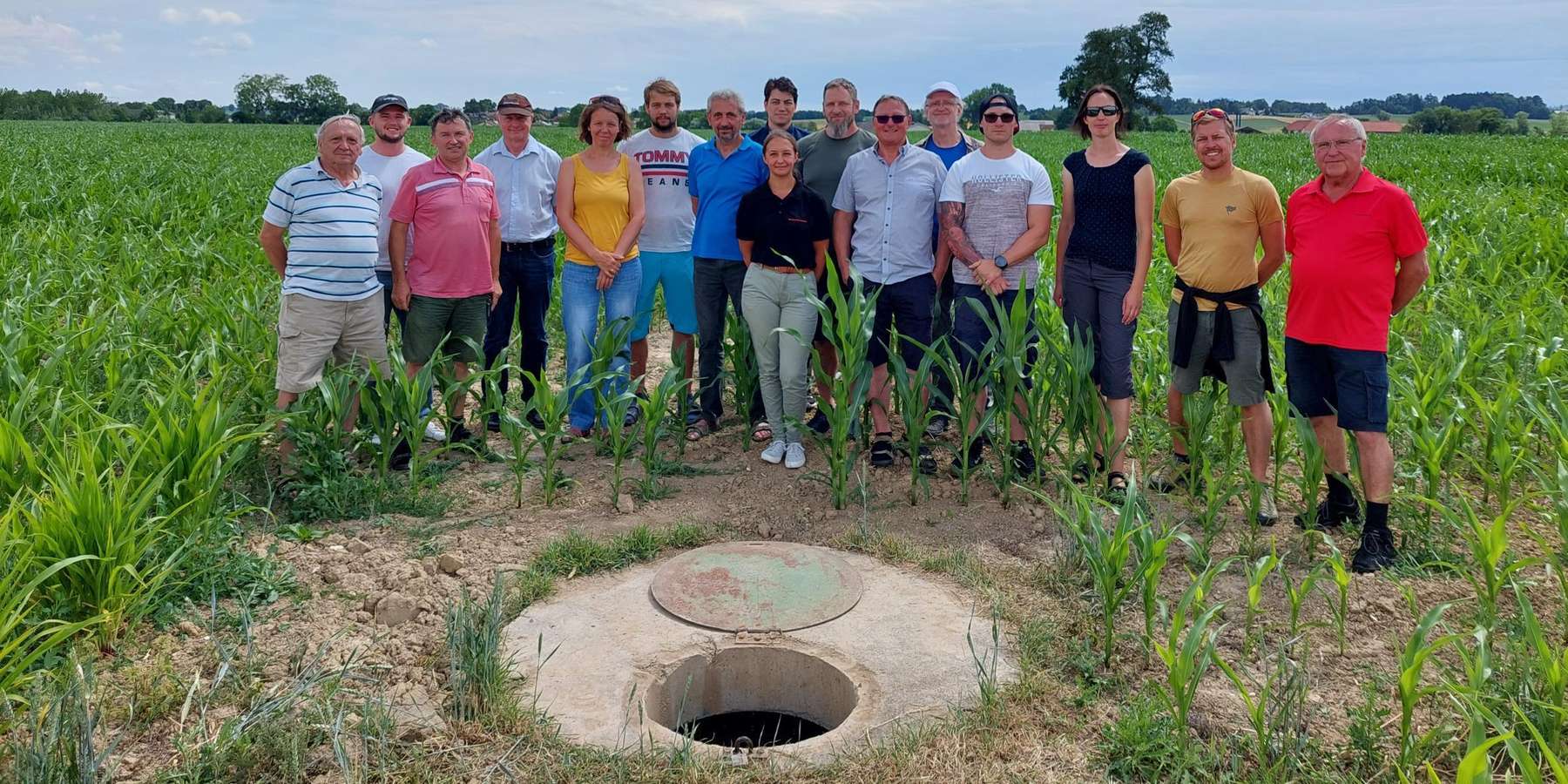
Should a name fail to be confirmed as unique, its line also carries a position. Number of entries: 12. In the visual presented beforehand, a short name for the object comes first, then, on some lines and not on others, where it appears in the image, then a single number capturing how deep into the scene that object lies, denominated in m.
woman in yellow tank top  5.20
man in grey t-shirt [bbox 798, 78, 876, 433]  5.07
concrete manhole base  2.94
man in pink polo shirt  4.85
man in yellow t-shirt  4.16
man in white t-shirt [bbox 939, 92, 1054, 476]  4.59
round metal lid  3.48
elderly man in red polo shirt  3.78
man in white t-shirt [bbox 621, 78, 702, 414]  5.35
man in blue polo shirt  5.11
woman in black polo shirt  4.79
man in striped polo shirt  4.52
